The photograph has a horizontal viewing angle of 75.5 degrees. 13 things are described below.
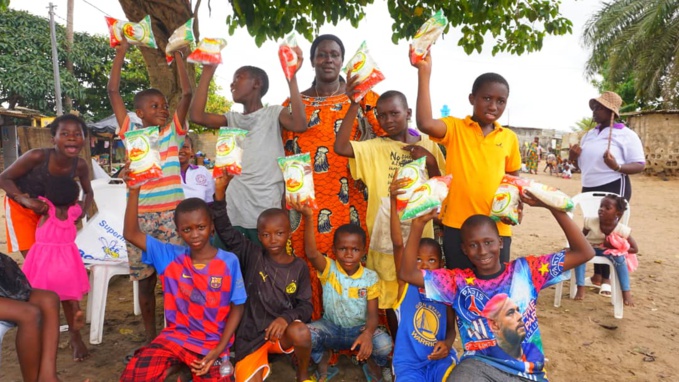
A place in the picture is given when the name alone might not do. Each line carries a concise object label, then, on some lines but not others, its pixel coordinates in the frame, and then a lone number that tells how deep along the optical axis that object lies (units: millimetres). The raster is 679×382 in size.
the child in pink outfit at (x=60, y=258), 2766
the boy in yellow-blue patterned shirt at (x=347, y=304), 2520
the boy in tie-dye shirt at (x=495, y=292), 2039
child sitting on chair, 3748
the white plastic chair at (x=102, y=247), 2967
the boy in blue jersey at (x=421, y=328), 2262
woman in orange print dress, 2775
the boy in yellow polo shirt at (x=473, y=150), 2299
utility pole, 16406
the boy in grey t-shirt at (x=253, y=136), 2678
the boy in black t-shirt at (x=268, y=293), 2334
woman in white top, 3939
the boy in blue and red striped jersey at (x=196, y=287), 2285
